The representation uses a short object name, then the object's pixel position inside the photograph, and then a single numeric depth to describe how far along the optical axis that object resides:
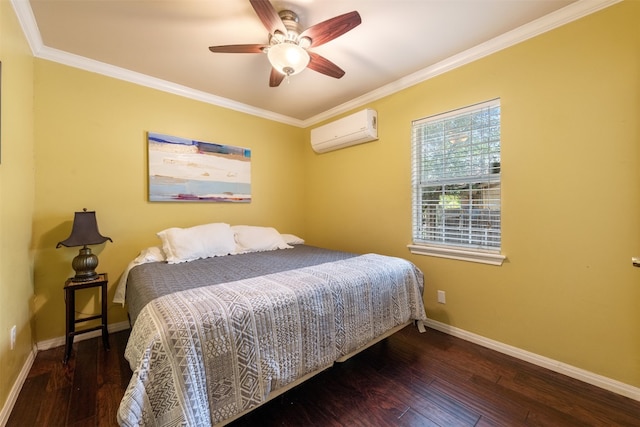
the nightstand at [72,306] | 1.98
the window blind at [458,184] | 2.17
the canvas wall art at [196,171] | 2.69
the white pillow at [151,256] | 2.28
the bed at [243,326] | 1.04
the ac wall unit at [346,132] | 2.90
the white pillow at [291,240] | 3.30
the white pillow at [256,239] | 2.87
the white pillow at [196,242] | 2.37
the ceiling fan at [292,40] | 1.55
